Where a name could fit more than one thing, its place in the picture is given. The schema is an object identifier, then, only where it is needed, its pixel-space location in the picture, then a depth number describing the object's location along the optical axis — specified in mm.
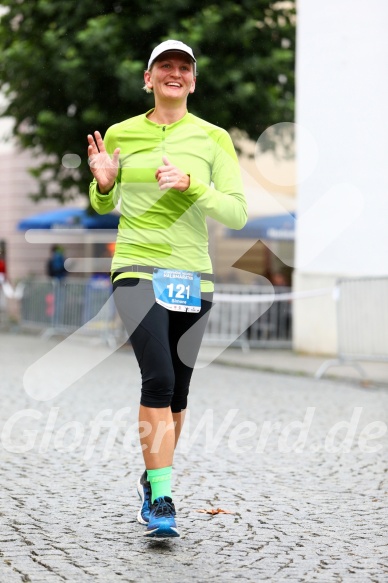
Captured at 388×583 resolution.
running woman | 4707
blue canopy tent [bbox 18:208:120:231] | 23641
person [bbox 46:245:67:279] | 24547
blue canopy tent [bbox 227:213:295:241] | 20203
